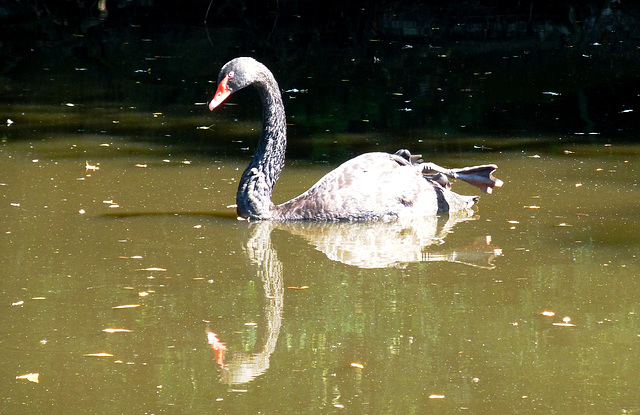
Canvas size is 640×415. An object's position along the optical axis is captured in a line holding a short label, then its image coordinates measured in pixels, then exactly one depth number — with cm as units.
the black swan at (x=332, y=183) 1368
